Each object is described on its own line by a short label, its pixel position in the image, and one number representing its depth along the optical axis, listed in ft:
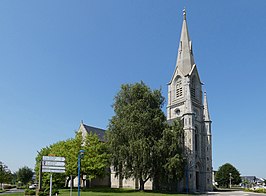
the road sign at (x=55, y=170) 65.05
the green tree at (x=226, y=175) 303.27
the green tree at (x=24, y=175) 284.00
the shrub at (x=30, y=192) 103.76
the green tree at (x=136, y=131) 127.03
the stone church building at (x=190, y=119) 171.32
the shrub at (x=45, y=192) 92.37
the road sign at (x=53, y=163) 64.95
